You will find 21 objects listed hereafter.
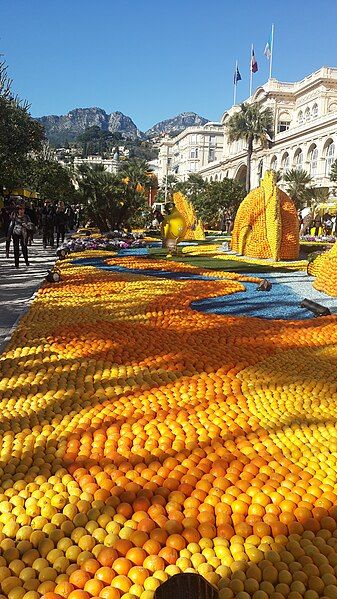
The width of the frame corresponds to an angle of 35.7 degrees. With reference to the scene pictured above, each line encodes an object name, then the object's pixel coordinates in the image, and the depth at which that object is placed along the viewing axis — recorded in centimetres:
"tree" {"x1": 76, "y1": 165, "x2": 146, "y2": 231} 3016
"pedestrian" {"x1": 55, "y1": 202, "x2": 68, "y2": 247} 2356
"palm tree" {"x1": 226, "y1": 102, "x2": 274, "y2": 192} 6769
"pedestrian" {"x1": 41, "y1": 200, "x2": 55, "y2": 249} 2219
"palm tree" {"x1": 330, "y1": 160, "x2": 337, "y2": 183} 4701
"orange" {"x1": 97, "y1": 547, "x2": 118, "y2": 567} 268
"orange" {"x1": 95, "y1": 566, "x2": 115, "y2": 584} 257
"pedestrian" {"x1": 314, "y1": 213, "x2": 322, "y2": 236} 4091
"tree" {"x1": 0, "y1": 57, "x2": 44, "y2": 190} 2892
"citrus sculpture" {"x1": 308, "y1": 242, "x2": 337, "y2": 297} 1215
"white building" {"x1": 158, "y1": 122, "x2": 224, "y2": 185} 13650
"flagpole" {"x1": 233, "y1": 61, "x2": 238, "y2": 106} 8826
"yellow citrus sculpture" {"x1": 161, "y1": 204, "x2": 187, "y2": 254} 1994
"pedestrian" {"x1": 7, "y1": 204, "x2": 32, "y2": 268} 1408
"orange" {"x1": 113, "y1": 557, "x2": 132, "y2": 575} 262
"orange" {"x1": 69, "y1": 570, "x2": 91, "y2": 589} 253
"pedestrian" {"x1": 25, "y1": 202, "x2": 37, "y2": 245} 2242
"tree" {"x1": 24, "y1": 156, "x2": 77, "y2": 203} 4944
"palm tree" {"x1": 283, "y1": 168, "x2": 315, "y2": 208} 4970
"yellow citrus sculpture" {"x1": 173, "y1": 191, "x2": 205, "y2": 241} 2980
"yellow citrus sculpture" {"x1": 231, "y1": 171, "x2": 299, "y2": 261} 1825
